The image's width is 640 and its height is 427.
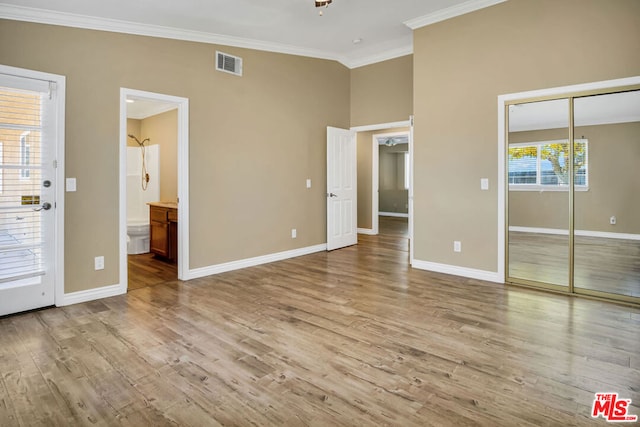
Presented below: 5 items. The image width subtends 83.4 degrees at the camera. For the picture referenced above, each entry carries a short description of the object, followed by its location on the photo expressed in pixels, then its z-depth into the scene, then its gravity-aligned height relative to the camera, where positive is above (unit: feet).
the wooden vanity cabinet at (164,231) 17.16 -1.29
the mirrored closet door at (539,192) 12.92 +0.51
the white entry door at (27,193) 10.44 +0.37
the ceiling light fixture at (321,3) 10.89 +6.22
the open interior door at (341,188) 20.48 +1.02
